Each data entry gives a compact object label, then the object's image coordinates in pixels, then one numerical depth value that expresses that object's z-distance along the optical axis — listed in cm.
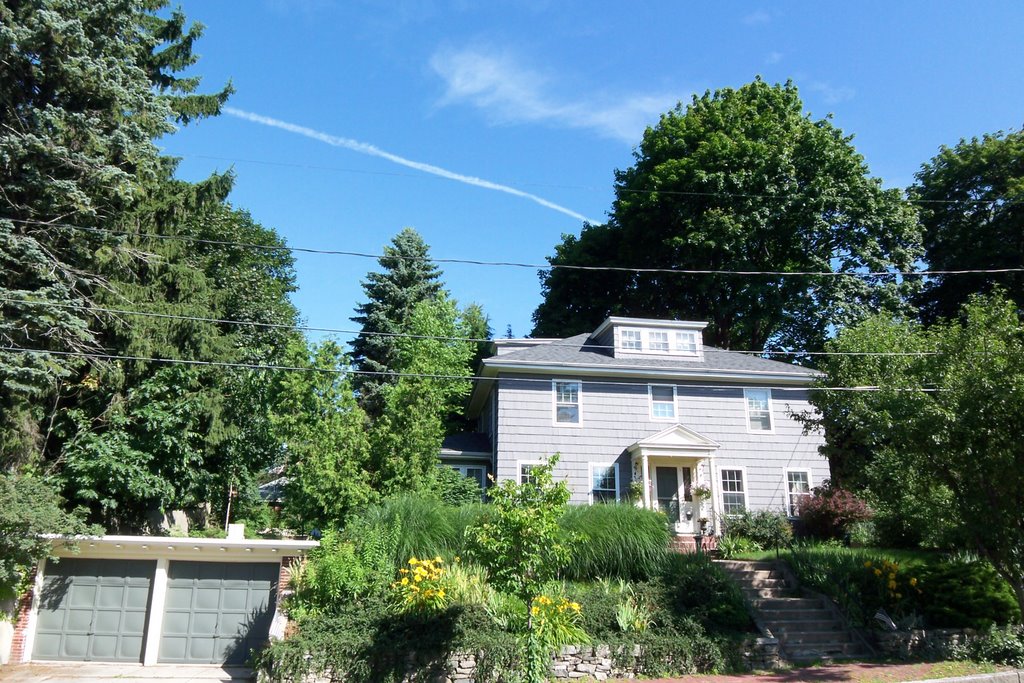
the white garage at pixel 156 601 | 1500
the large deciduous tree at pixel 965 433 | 1239
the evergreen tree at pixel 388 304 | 3131
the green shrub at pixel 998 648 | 1288
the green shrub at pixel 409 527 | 1445
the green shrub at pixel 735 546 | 1823
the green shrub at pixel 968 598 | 1461
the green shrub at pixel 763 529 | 1991
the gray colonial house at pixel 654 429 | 2175
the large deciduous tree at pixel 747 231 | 3039
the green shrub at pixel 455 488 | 2012
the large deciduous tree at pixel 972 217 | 3120
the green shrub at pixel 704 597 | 1411
